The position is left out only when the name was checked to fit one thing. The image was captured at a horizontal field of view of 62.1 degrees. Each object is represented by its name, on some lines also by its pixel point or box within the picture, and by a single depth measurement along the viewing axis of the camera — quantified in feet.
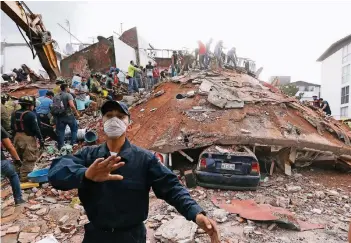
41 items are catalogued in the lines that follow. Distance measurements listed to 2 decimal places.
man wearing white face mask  5.42
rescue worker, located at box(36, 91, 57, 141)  24.64
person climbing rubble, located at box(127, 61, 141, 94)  40.28
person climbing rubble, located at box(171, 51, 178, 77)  44.33
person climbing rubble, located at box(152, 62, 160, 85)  43.75
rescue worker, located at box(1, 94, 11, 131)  19.77
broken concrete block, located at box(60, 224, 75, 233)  12.36
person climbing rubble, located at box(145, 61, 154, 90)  42.47
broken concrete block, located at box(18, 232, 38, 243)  11.72
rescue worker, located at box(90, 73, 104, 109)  35.35
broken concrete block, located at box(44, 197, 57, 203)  15.58
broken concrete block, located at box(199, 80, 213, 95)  25.27
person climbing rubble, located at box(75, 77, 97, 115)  33.34
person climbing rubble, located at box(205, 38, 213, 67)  40.34
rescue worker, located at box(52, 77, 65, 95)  24.45
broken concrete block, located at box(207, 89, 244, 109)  23.26
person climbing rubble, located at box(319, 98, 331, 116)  37.15
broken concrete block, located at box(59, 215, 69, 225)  13.05
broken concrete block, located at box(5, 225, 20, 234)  12.21
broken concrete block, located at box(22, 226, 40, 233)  12.40
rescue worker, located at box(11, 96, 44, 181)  17.07
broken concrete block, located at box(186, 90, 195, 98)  25.31
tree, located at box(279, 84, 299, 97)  105.81
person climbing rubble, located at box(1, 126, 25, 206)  13.38
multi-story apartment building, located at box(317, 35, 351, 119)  83.92
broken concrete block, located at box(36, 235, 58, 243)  10.24
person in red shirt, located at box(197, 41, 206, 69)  39.55
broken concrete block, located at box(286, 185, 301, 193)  17.59
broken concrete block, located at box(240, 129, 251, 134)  19.90
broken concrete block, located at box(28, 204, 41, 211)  14.34
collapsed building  19.63
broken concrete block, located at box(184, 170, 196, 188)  17.51
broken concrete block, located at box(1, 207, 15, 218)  13.78
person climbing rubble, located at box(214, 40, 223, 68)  41.19
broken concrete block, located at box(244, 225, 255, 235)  12.44
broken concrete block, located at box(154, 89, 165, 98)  27.97
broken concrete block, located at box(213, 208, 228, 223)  13.48
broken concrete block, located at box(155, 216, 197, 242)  11.19
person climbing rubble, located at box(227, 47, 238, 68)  43.78
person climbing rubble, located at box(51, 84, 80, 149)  21.25
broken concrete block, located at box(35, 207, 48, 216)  13.96
